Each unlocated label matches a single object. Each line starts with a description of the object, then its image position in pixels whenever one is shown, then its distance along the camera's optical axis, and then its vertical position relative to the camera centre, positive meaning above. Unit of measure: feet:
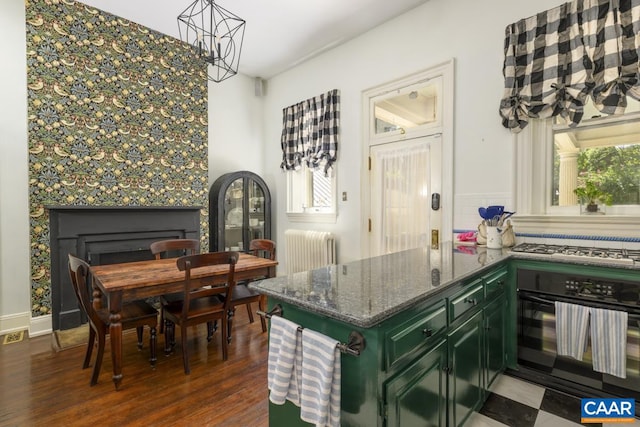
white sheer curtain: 10.44 +0.51
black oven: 5.74 -2.49
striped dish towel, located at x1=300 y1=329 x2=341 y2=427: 3.44 -1.91
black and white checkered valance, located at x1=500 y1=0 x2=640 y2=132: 6.90 +3.48
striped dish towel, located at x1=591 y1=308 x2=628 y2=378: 5.72 -2.44
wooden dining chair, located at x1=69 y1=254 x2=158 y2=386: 6.79 -2.49
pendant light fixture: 6.79 +6.77
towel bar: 3.40 -1.47
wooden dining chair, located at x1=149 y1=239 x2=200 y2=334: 8.91 -1.21
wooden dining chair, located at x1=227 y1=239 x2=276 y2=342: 8.86 -2.45
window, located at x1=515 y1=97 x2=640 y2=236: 7.36 +0.96
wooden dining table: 6.80 -1.63
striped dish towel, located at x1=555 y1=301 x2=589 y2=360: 6.11 -2.35
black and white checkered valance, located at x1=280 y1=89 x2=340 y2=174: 12.98 +3.37
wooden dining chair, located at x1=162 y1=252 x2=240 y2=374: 7.29 -2.46
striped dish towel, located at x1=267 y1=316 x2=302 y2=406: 3.88 -1.95
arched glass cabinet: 13.78 -0.06
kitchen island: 3.48 -1.57
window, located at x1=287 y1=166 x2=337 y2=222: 14.17 +0.69
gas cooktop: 5.99 -0.94
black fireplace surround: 9.84 -0.88
